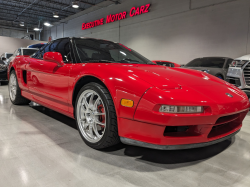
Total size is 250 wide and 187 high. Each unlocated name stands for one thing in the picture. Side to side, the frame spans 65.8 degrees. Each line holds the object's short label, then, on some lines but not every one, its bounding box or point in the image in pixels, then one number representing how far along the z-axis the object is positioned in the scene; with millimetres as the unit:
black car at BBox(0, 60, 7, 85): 6866
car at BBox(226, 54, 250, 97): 3695
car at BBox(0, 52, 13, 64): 10543
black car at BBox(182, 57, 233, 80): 5438
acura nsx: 1368
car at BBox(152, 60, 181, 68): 8014
